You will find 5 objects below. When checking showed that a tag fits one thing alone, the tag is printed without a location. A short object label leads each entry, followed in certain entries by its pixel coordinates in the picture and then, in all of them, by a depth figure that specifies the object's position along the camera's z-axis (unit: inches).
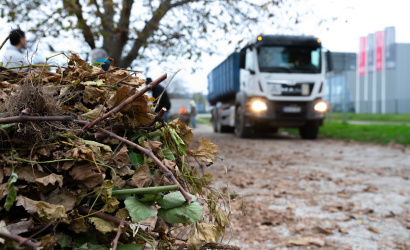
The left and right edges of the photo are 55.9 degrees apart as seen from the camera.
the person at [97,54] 213.6
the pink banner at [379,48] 1562.5
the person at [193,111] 932.0
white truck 509.7
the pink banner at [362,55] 1722.4
